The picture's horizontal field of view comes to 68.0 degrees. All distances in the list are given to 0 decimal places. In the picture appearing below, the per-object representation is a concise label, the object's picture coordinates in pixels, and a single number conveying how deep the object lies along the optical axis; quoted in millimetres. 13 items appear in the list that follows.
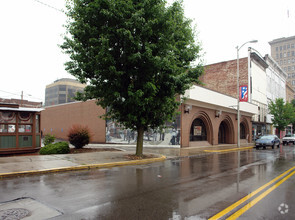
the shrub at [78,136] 16017
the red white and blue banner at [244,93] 25469
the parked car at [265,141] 24041
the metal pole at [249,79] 36469
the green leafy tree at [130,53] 10477
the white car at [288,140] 34122
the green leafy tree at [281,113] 40562
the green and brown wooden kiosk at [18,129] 12602
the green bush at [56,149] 13047
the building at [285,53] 106900
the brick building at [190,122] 21656
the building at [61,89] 134000
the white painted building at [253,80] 36781
